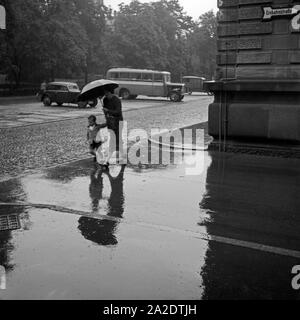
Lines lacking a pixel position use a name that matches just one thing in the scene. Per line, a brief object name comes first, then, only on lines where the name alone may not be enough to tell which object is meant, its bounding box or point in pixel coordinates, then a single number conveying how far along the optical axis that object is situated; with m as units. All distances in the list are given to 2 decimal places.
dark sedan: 33.19
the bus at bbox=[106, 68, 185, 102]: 42.62
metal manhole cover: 6.41
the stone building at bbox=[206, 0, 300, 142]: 12.45
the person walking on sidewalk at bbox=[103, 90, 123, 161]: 11.17
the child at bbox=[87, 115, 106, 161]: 10.69
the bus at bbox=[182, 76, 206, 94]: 63.38
